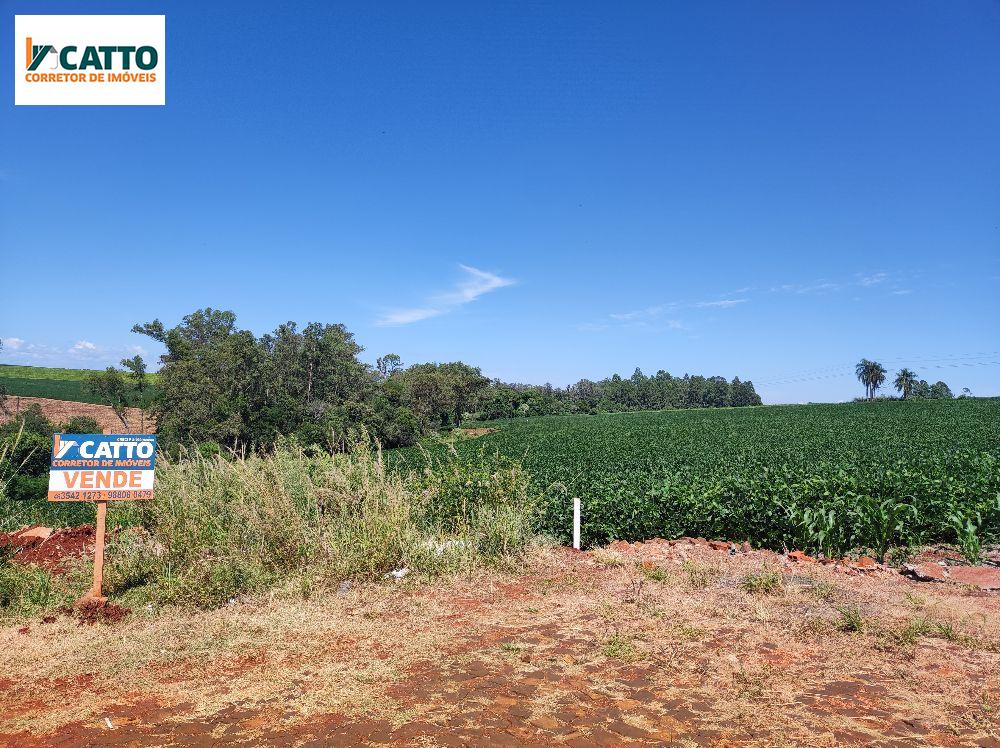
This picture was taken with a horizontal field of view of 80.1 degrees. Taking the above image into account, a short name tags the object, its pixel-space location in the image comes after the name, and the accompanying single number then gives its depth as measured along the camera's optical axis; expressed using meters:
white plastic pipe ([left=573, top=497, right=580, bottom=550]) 9.51
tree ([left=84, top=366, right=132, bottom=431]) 57.97
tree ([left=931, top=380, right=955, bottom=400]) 116.91
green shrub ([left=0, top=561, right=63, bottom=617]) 6.64
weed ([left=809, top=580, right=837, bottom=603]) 6.42
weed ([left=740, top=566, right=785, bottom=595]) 6.71
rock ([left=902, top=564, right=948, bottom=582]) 7.03
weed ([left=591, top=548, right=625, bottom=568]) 8.28
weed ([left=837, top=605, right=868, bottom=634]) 5.42
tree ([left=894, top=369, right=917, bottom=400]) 105.38
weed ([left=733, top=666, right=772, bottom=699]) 4.34
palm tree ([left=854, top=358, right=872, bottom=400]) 110.00
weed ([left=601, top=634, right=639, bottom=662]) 5.12
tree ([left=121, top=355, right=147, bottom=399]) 52.00
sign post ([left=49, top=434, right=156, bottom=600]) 6.96
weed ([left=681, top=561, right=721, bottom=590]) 7.09
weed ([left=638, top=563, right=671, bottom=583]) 7.43
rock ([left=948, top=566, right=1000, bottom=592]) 6.68
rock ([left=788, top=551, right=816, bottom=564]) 8.23
